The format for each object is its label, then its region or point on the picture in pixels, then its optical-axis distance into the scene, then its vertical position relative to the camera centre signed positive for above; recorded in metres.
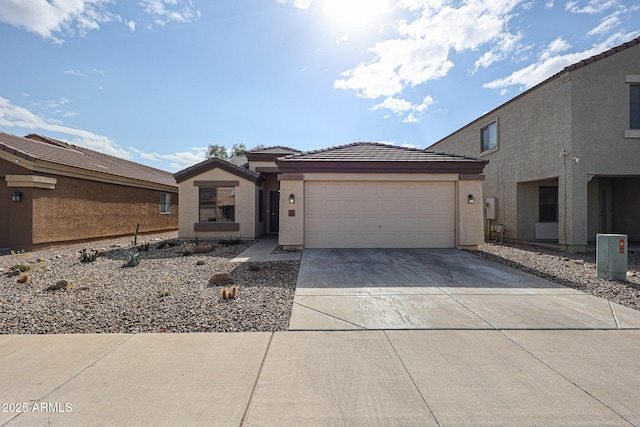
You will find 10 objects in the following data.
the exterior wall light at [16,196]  10.77 +0.66
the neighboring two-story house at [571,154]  10.54 +2.31
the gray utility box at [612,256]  6.78 -0.90
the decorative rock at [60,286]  5.98 -1.39
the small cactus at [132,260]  8.31 -1.24
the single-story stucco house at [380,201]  10.68 +0.53
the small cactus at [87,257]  8.88 -1.24
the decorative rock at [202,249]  10.60 -1.19
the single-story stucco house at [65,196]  10.90 +0.82
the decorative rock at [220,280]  6.50 -1.38
